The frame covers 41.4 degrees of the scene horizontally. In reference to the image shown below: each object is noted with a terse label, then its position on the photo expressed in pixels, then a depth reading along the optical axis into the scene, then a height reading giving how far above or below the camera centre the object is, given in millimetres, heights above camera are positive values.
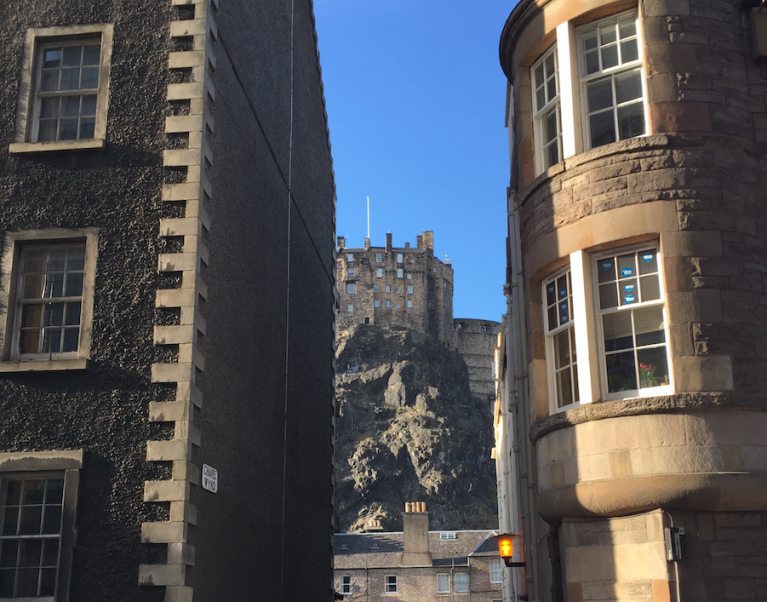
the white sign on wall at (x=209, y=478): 12695 +1626
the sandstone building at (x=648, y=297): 10445 +3355
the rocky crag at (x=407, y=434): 107062 +18919
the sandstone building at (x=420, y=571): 60250 +2199
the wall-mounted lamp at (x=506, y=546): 16453 +987
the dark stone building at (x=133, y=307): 12086 +3834
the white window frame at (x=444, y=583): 60188 +1518
